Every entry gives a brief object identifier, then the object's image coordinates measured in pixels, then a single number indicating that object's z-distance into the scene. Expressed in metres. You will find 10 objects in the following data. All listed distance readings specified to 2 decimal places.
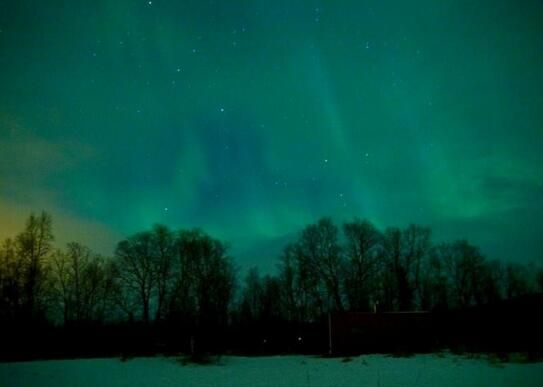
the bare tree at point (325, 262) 53.53
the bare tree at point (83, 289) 50.22
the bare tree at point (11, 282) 40.28
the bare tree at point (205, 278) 49.91
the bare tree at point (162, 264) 48.59
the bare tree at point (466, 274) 58.16
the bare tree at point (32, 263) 41.09
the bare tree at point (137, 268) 49.25
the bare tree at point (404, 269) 52.94
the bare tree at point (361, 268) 52.12
